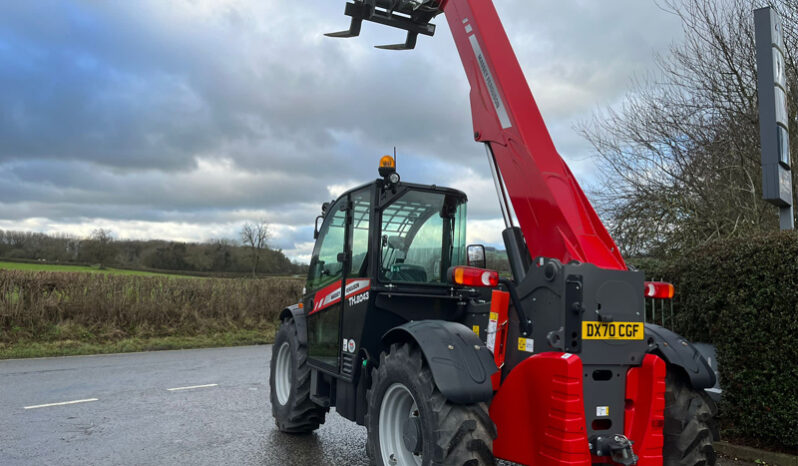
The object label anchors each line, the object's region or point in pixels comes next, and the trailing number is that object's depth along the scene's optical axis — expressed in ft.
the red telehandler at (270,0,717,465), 11.71
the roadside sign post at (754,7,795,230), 21.83
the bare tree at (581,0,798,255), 32.40
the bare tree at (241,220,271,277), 90.72
